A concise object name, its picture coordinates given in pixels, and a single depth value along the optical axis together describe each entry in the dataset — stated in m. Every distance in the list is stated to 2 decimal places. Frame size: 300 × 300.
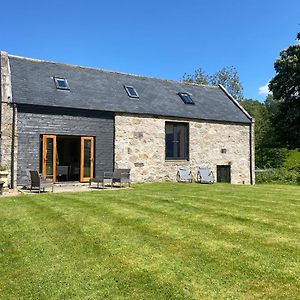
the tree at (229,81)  46.06
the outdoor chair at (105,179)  15.76
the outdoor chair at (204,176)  20.08
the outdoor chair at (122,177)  15.95
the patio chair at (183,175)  19.77
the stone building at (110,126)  16.28
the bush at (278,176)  23.72
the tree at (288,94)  32.78
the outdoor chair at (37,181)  14.04
